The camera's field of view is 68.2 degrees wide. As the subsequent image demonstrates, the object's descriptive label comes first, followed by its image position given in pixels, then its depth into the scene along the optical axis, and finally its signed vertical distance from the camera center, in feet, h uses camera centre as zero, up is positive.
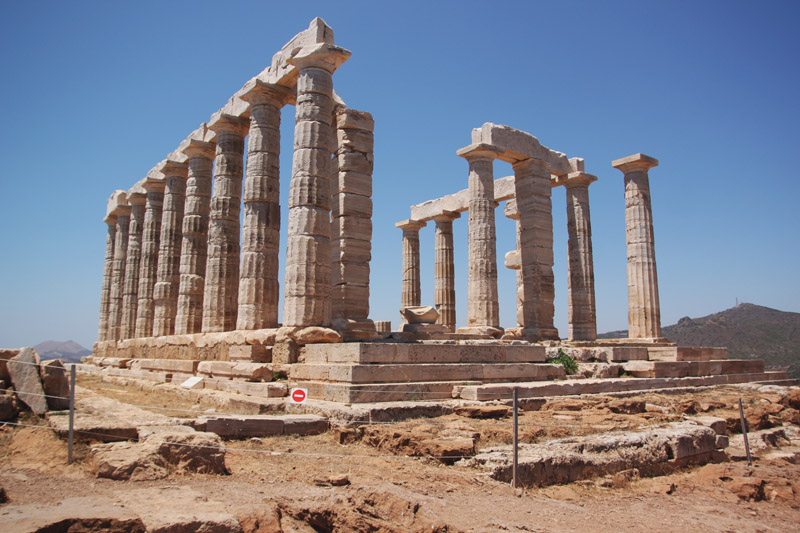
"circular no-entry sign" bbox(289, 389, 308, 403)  36.09 -2.97
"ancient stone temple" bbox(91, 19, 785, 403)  42.68 +8.03
